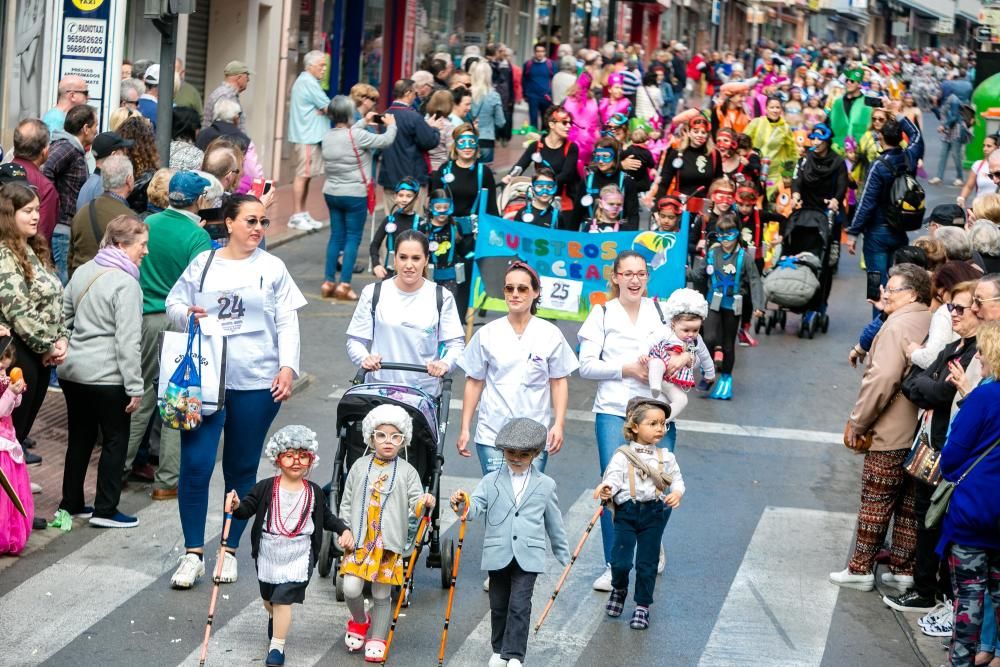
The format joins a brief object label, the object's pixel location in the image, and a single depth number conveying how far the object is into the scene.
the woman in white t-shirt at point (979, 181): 18.30
